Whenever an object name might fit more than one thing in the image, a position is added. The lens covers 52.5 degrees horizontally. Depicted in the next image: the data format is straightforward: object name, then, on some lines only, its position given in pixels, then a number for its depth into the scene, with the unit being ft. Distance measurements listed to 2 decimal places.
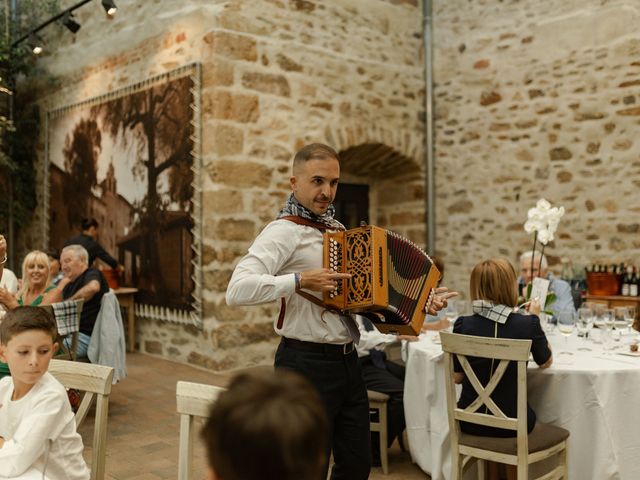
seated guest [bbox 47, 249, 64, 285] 17.72
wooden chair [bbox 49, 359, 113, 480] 7.29
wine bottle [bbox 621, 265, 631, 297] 19.66
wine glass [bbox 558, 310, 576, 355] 11.50
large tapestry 20.44
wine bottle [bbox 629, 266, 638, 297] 19.55
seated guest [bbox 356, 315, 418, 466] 12.64
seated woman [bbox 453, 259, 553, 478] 9.87
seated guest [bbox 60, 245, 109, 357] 15.05
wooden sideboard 19.16
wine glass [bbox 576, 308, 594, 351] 12.46
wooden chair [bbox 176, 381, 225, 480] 6.63
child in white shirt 6.20
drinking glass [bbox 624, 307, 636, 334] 12.07
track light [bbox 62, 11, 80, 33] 22.90
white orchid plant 12.42
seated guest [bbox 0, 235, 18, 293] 16.62
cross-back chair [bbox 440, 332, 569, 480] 9.22
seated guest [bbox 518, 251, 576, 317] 15.10
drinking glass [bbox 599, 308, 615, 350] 11.70
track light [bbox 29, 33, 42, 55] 24.24
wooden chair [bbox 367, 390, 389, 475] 12.05
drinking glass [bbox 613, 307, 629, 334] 11.98
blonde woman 14.05
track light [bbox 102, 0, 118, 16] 20.30
